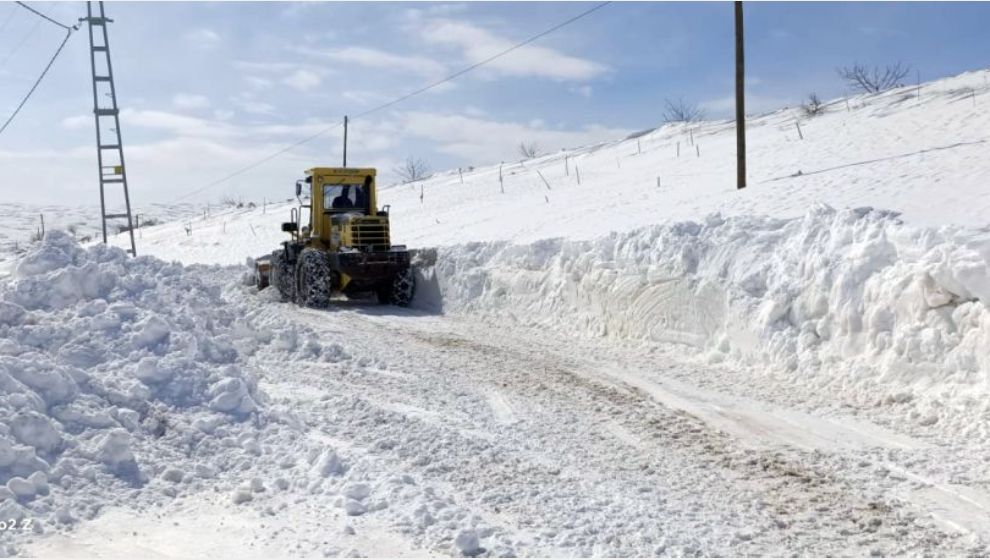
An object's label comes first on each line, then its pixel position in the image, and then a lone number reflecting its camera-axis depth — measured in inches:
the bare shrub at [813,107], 1422.2
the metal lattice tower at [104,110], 1053.8
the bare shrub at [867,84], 1910.7
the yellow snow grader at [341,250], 634.8
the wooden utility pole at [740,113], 652.7
